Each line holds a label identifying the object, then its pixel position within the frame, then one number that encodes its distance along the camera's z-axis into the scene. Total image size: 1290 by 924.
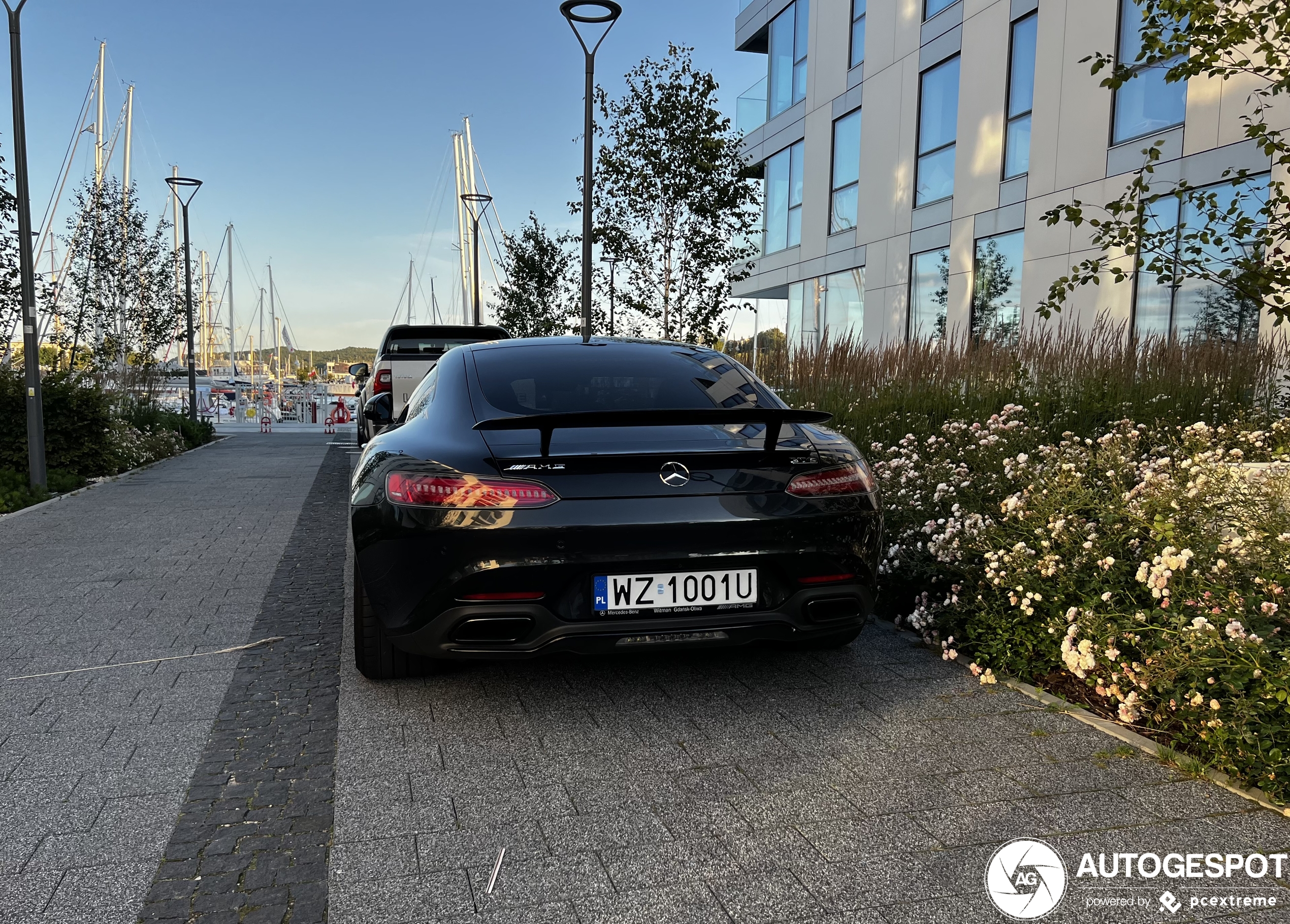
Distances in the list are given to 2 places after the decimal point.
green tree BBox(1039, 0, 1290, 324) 5.35
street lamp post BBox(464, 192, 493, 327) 33.16
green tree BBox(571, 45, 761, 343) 15.88
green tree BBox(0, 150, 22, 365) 10.65
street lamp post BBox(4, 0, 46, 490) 10.58
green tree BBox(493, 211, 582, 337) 28.97
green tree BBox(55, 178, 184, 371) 18.25
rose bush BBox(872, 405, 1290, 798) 3.05
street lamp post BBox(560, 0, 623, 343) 13.92
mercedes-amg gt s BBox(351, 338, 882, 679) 3.26
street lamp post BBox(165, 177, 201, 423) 23.01
